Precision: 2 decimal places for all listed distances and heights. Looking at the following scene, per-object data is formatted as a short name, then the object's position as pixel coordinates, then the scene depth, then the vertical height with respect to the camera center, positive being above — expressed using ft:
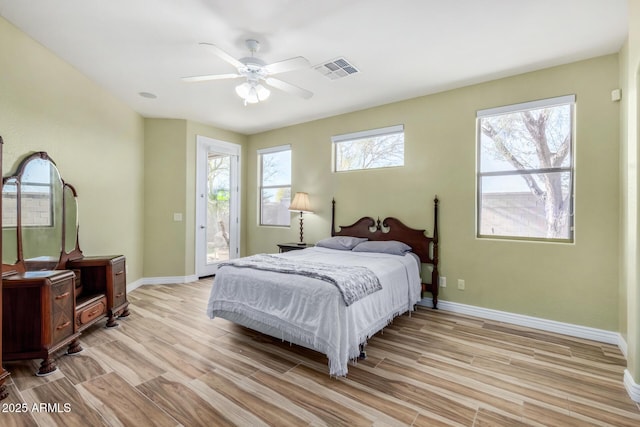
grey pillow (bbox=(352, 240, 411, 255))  11.98 -1.48
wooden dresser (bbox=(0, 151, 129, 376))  7.32 -1.84
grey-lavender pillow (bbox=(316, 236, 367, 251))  13.35 -1.43
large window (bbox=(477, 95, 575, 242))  10.12 +1.50
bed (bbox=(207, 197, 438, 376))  7.38 -2.37
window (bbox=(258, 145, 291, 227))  17.94 +1.60
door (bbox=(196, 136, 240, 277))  17.21 +0.42
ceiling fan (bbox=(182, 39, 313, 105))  7.91 +3.89
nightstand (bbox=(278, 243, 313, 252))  15.19 -1.83
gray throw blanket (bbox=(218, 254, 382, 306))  7.56 -1.74
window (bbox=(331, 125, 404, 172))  13.67 +3.05
